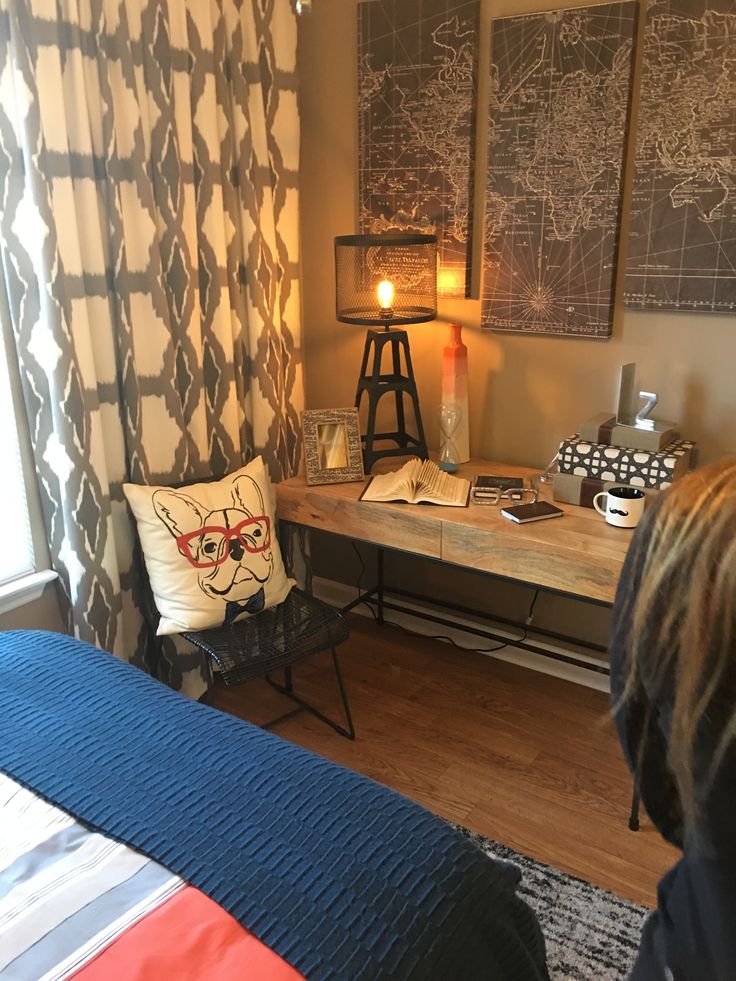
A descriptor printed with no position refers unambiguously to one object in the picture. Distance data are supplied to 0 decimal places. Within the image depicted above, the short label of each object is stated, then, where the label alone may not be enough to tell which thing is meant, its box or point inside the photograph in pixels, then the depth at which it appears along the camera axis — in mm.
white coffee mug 2156
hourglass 2639
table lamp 2547
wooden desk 2084
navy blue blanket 1068
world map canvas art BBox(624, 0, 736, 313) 2127
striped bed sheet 986
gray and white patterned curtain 2018
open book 2414
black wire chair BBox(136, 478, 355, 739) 2219
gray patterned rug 1730
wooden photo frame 2609
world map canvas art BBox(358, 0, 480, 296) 2547
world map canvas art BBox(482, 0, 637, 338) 2299
